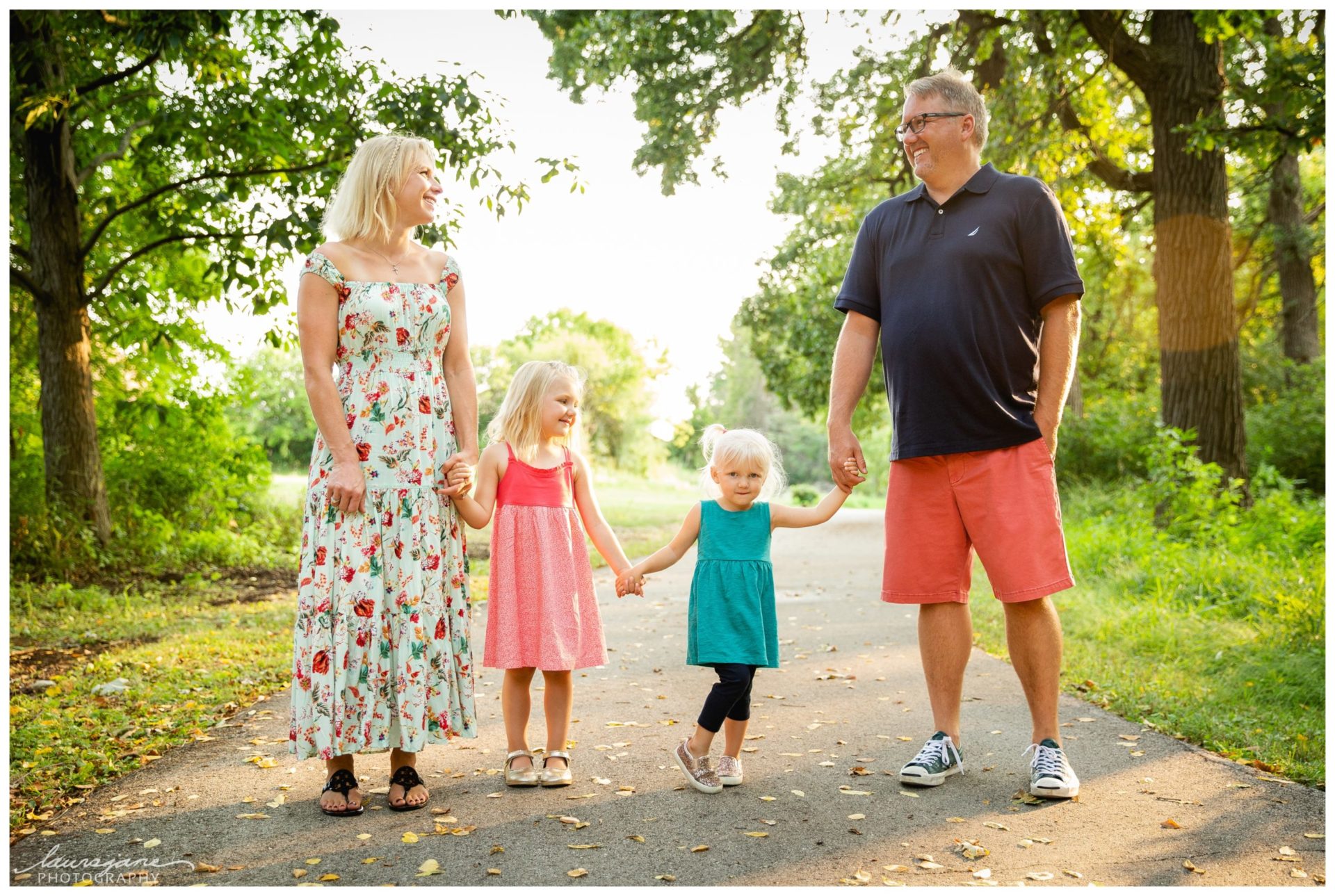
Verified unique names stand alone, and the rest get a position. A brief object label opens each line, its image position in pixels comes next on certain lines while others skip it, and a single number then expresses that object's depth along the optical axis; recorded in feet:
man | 12.42
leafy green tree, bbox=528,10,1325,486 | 35.37
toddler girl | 12.58
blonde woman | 11.87
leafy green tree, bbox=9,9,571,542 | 30.30
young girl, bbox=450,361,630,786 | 12.79
